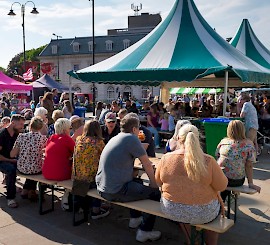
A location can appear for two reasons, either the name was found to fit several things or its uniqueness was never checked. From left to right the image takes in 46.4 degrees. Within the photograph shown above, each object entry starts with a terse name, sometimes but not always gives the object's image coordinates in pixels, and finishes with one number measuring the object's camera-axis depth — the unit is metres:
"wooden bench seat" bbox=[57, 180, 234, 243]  2.97
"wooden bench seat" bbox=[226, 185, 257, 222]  3.81
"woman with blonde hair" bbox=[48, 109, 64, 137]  6.24
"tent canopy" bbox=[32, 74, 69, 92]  19.81
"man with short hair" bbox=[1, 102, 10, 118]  12.44
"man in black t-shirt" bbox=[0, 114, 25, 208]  4.86
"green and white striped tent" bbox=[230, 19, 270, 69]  11.51
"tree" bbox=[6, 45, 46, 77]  73.97
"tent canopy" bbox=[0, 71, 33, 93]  14.34
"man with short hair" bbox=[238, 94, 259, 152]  7.65
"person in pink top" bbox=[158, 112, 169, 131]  9.08
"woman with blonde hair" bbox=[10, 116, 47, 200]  4.70
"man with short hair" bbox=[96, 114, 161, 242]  3.53
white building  48.75
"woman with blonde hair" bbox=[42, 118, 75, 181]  4.39
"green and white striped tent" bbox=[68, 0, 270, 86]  6.80
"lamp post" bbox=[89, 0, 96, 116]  19.71
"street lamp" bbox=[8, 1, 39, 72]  20.82
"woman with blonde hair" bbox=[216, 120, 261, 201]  3.95
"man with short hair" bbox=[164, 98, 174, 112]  10.40
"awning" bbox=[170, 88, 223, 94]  24.73
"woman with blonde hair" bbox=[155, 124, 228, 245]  2.87
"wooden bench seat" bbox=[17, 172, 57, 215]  4.38
